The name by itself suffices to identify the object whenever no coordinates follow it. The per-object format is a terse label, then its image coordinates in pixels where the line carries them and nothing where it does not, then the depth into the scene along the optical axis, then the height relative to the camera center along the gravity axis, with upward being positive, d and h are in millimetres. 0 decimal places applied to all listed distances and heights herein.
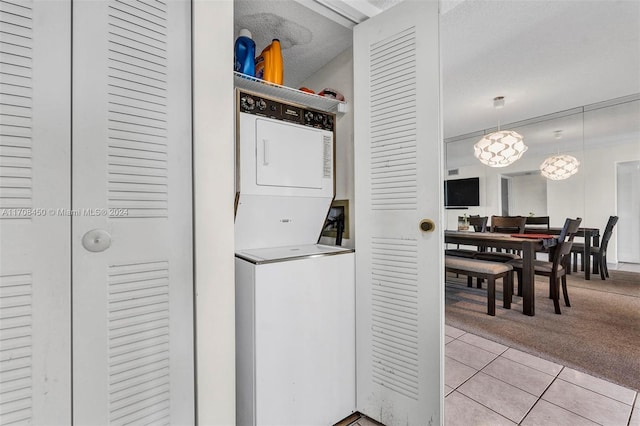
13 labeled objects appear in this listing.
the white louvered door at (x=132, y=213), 911 +18
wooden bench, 2984 -631
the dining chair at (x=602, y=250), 3572 -464
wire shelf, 1541 +783
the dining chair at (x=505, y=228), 3772 -171
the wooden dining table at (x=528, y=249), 2998 -361
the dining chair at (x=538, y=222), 4062 -83
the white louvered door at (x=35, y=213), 809 +18
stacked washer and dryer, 1279 -308
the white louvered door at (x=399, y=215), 1347 +13
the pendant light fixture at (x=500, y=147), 3523 +925
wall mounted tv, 4945 +462
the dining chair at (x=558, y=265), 3033 -568
